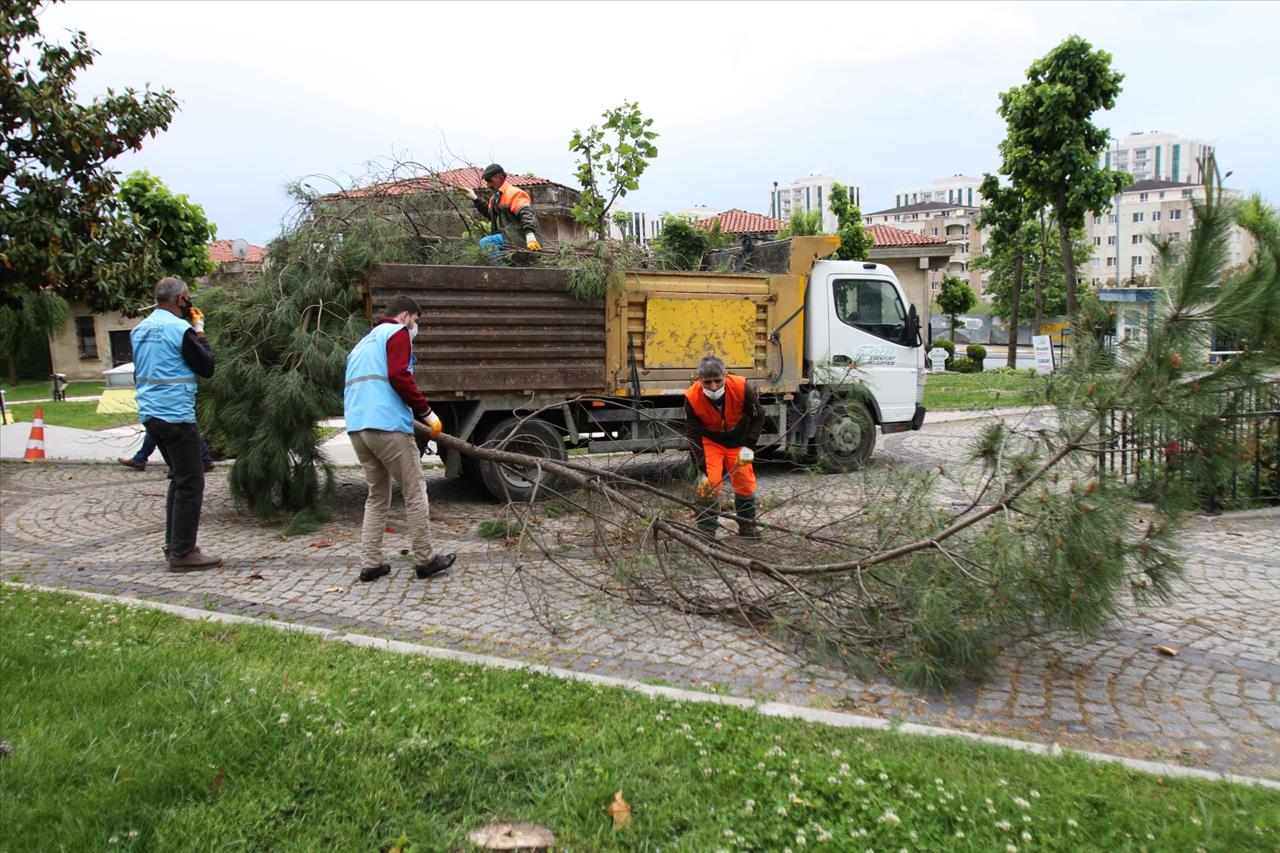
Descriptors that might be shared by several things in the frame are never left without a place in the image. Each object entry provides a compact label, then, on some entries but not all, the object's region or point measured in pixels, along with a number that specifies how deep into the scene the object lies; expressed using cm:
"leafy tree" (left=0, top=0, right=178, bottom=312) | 884
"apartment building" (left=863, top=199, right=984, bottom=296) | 9244
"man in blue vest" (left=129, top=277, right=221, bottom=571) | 596
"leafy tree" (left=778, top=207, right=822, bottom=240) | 3289
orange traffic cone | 1189
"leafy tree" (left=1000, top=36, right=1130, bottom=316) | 2045
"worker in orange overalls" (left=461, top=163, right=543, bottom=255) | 842
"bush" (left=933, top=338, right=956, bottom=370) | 3093
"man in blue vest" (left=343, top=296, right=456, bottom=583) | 558
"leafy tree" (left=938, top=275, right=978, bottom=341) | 3834
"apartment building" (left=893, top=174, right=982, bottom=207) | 14775
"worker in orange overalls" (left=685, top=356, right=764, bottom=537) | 629
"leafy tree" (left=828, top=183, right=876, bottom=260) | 3158
